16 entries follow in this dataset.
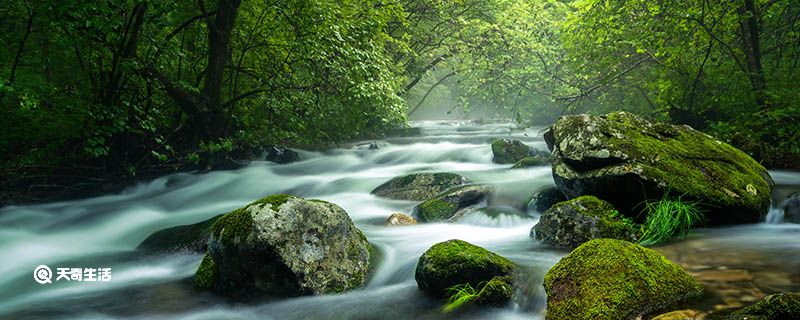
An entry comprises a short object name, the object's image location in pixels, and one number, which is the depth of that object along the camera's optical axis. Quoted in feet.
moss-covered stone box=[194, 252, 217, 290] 17.82
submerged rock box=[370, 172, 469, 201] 32.35
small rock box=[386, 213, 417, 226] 25.85
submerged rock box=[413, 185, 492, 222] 26.05
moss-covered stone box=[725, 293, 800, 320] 7.70
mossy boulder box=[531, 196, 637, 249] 16.98
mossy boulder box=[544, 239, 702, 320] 10.32
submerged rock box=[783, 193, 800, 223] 18.33
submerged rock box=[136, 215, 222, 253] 22.62
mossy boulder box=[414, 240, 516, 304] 14.23
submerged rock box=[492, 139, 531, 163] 44.75
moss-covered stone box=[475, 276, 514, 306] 13.48
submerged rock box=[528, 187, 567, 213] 24.48
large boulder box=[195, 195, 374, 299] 15.79
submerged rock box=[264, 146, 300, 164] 46.01
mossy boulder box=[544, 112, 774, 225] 18.38
